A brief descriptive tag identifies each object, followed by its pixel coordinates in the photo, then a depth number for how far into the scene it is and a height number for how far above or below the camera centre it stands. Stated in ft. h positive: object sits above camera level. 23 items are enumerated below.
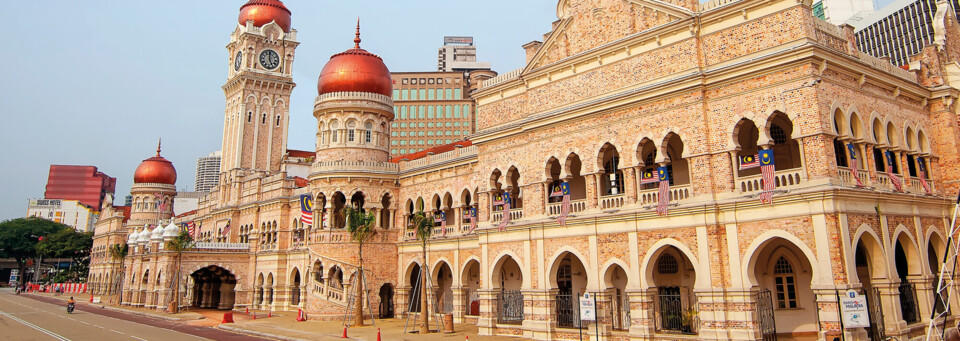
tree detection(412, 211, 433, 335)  89.25 +8.95
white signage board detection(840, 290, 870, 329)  50.01 -1.73
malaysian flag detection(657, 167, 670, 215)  67.46 +10.33
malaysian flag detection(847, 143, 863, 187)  60.90 +12.01
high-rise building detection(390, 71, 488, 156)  365.40 +103.53
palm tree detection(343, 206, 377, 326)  100.73 +11.10
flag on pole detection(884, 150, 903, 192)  66.03 +11.00
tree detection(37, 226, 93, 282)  277.64 +22.05
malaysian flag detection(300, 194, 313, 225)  119.18 +15.88
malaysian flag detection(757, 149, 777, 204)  59.98 +10.80
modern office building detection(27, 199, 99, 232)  443.32 +59.92
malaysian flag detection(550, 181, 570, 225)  78.12 +11.81
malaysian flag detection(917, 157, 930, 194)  71.38 +13.03
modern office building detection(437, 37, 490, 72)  437.17 +174.49
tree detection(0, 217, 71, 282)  306.35 +29.45
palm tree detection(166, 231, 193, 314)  140.21 +10.84
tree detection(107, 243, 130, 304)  192.38 +12.49
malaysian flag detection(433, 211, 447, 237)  110.42 +12.16
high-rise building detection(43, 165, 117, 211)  536.83 +94.48
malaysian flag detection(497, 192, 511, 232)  86.84 +10.61
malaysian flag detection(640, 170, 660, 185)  72.04 +12.76
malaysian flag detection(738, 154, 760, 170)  61.92 +12.35
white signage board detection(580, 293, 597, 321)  60.44 -1.52
